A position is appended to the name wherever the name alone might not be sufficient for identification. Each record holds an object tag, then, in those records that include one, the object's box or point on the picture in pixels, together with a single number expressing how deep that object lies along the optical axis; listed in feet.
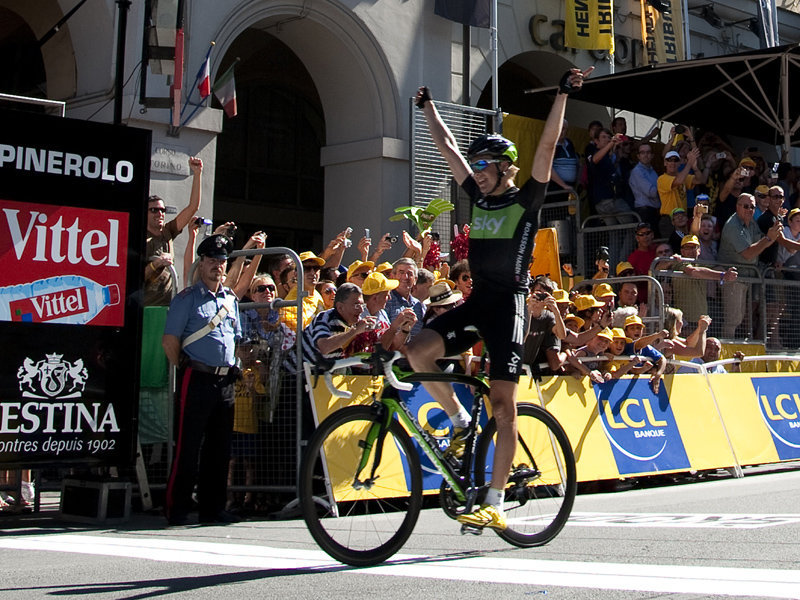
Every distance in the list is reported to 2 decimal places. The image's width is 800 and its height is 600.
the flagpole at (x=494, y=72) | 58.90
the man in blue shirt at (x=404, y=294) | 35.91
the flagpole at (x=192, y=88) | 48.06
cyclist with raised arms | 20.66
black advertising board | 27.86
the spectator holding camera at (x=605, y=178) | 55.67
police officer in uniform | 28.78
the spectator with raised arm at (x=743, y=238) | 49.75
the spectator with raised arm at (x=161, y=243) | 33.37
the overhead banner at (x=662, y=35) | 69.46
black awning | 57.67
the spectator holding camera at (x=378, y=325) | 31.32
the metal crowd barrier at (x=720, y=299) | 46.01
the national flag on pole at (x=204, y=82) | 47.70
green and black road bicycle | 19.48
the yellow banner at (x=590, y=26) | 65.16
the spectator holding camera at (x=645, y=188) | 54.54
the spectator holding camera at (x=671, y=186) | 53.62
